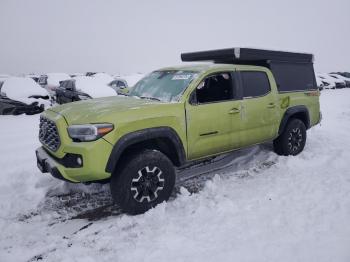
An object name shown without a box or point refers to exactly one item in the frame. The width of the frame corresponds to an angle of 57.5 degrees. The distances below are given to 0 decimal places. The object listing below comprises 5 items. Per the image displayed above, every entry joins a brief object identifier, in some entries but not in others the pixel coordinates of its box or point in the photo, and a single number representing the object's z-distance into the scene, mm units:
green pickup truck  3797
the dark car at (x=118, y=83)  16875
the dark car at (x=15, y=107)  11820
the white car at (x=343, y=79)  34178
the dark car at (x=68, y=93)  12977
